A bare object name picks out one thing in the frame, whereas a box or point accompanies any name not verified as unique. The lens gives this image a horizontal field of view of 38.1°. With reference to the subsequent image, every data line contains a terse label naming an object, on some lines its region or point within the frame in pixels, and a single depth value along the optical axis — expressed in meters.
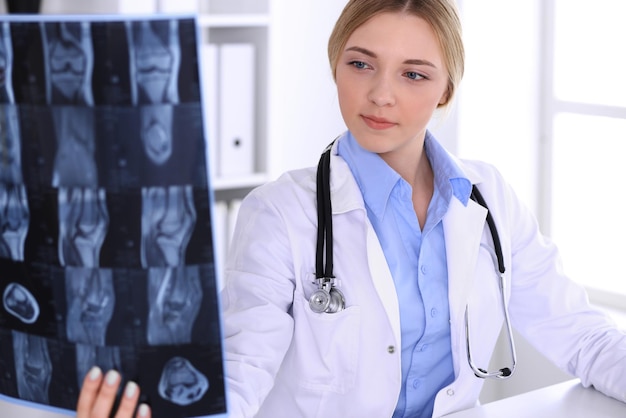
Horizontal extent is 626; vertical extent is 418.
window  2.30
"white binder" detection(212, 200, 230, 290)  2.25
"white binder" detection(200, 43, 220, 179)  2.09
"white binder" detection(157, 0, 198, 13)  2.04
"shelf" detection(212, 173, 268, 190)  2.18
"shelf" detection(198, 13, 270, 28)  2.09
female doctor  1.33
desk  1.25
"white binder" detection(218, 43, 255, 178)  2.14
